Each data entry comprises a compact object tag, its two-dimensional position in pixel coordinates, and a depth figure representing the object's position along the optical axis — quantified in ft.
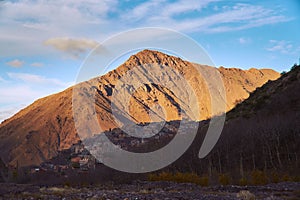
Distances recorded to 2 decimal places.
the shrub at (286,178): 143.59
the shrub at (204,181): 159.84
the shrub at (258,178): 143.23
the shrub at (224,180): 152.05
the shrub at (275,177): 145.75
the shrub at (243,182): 144.66
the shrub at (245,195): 76.51
